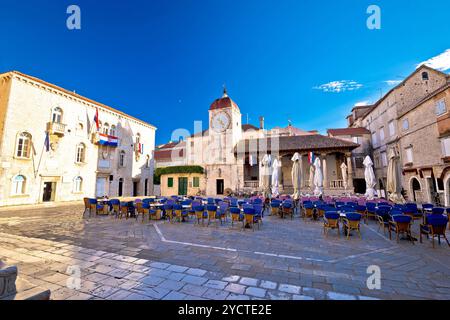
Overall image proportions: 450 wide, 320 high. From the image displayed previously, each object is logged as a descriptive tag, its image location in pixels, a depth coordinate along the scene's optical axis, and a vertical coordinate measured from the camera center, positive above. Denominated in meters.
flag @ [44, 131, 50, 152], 16.80 +3.51
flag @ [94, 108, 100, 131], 20.86 +6.74
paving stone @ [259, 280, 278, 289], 3.28 -1.72
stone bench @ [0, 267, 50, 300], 2.31 -1.33
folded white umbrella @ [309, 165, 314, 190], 15.34 +0.76
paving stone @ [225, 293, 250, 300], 2.96 -1.72
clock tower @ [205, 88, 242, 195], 25.06 +4.79
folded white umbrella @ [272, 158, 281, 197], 12.55 +0.18
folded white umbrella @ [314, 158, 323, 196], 12.69 +0.19
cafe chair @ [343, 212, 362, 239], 6.27 -1.16
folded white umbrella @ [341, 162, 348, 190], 17.17 +1.17
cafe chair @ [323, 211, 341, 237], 6.63 -1.19
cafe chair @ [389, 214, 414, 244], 5.87 -1.16
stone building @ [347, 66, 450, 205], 14.51 +4.66
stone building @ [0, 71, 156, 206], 14.91 +3.58
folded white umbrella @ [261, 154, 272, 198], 12.85 +0.86
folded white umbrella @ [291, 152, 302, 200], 11.37 +0.40
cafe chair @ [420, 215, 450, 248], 5.43 -1.09
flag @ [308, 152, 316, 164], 19.52 +2.67
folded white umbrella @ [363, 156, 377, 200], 12.06 +0.19
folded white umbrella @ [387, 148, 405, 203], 10.23 +0.27
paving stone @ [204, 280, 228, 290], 3.28 -1.72
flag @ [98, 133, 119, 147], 21.17 +4.83
